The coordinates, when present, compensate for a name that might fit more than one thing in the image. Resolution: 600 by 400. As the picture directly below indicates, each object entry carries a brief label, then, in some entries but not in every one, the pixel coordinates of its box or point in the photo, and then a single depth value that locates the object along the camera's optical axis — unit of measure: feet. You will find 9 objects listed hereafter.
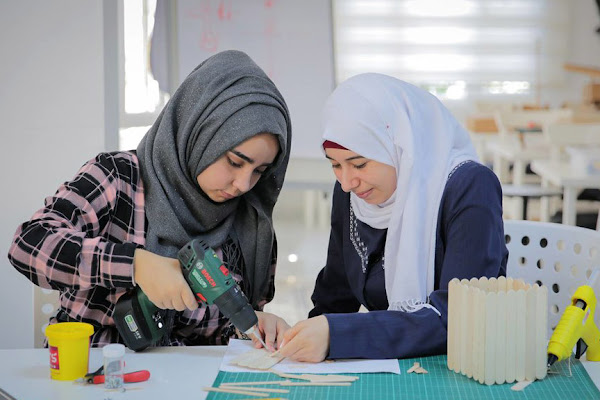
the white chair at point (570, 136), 17.53
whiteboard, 11.37
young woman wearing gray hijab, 5.86
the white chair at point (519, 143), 20.52
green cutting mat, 4.62
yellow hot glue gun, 5.00
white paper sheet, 5.03
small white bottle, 4.77
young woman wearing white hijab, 5.60
